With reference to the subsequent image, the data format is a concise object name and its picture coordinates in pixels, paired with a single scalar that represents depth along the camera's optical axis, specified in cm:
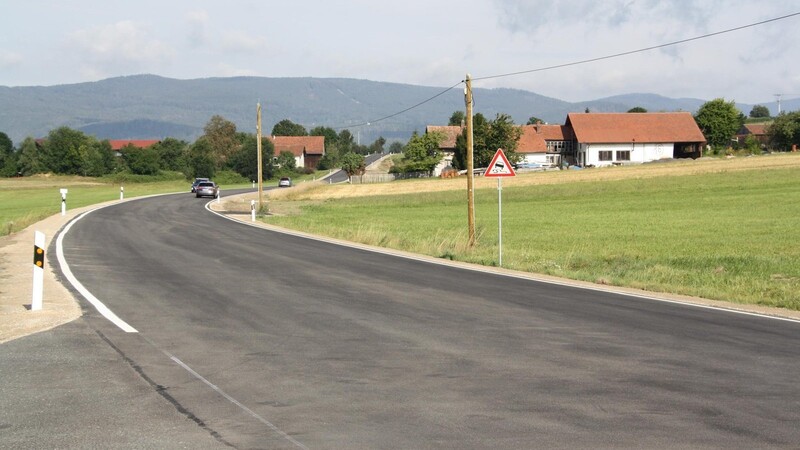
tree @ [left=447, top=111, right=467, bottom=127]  19798
